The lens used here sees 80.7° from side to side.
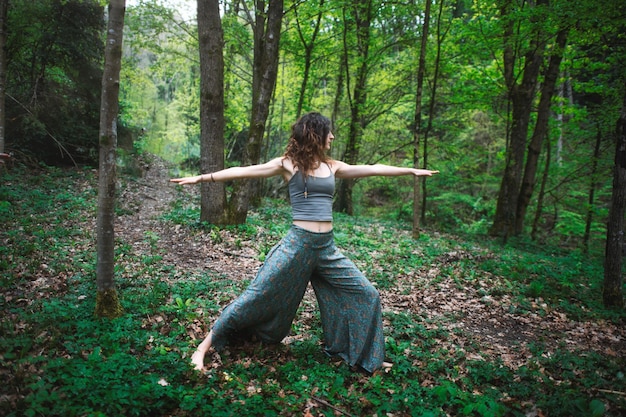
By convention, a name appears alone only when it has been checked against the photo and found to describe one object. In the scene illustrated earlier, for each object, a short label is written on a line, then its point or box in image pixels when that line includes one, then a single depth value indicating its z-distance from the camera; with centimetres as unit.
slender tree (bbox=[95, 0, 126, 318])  384
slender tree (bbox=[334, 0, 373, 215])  1423
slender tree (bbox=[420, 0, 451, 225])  1238
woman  375
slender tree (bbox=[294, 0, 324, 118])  1328
